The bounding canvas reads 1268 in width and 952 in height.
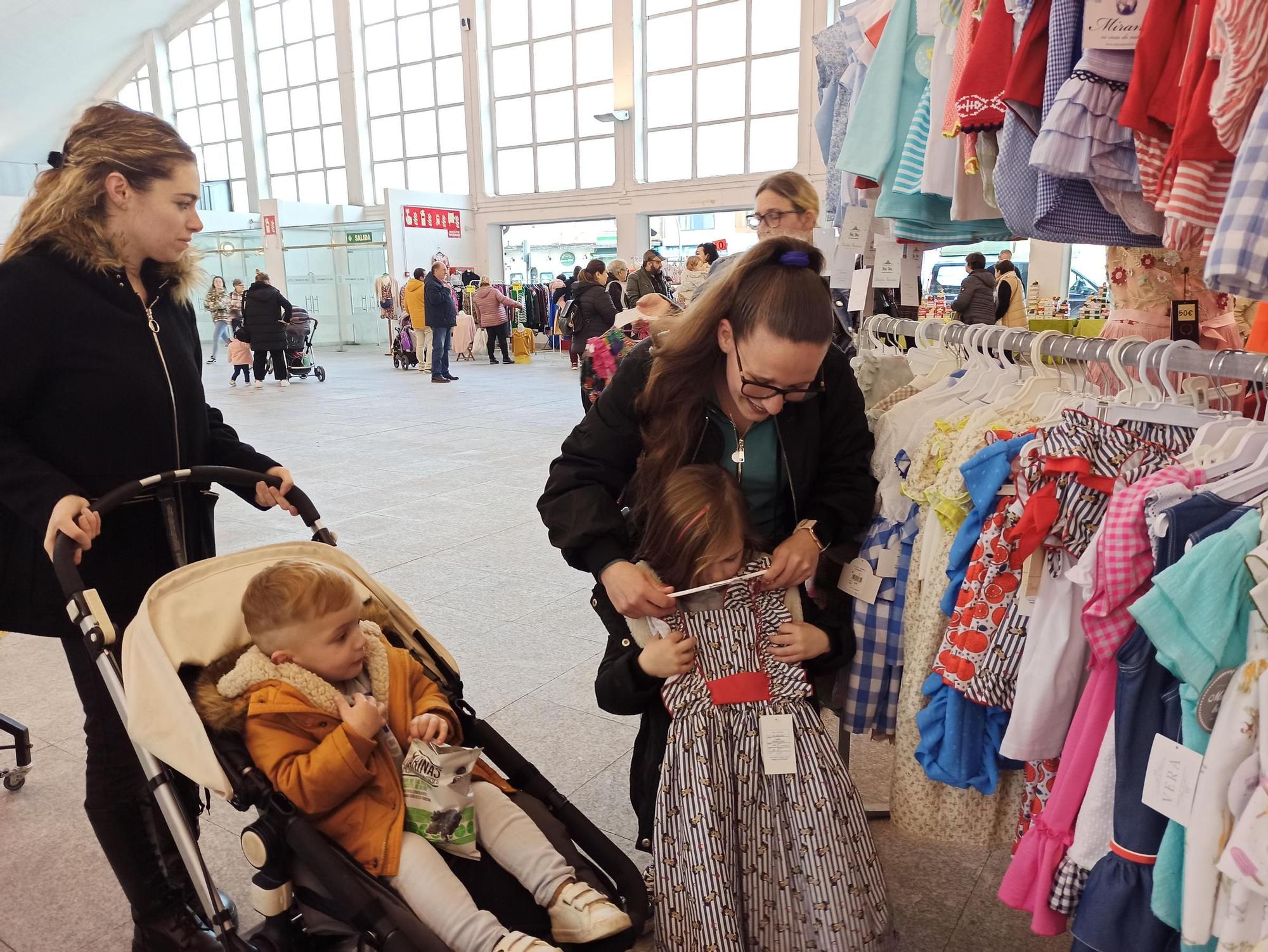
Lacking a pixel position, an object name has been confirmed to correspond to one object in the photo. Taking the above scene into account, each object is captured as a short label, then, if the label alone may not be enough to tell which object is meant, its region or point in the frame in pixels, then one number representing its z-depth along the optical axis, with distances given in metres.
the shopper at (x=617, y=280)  10.06
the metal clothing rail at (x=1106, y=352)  1.29
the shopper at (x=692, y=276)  5.81
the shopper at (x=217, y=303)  14.18
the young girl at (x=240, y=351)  11.75
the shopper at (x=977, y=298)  7.82
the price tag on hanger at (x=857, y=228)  2.52
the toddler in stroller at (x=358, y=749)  1.40
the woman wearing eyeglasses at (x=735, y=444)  1.57
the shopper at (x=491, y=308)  14.53
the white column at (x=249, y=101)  20.25
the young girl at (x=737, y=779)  1.56
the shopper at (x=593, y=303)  9.80
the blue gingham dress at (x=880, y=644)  1.79
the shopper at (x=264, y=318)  11.44
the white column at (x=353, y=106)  18.88
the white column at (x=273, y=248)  17.22
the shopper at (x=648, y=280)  7.88
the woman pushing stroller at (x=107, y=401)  1.57
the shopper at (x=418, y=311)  13.35
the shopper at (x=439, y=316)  12.12
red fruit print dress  1.50
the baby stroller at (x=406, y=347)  14.40
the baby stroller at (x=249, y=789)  1.30
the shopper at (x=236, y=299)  14.19
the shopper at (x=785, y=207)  3.23
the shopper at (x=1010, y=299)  7.30
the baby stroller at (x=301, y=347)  12.37
